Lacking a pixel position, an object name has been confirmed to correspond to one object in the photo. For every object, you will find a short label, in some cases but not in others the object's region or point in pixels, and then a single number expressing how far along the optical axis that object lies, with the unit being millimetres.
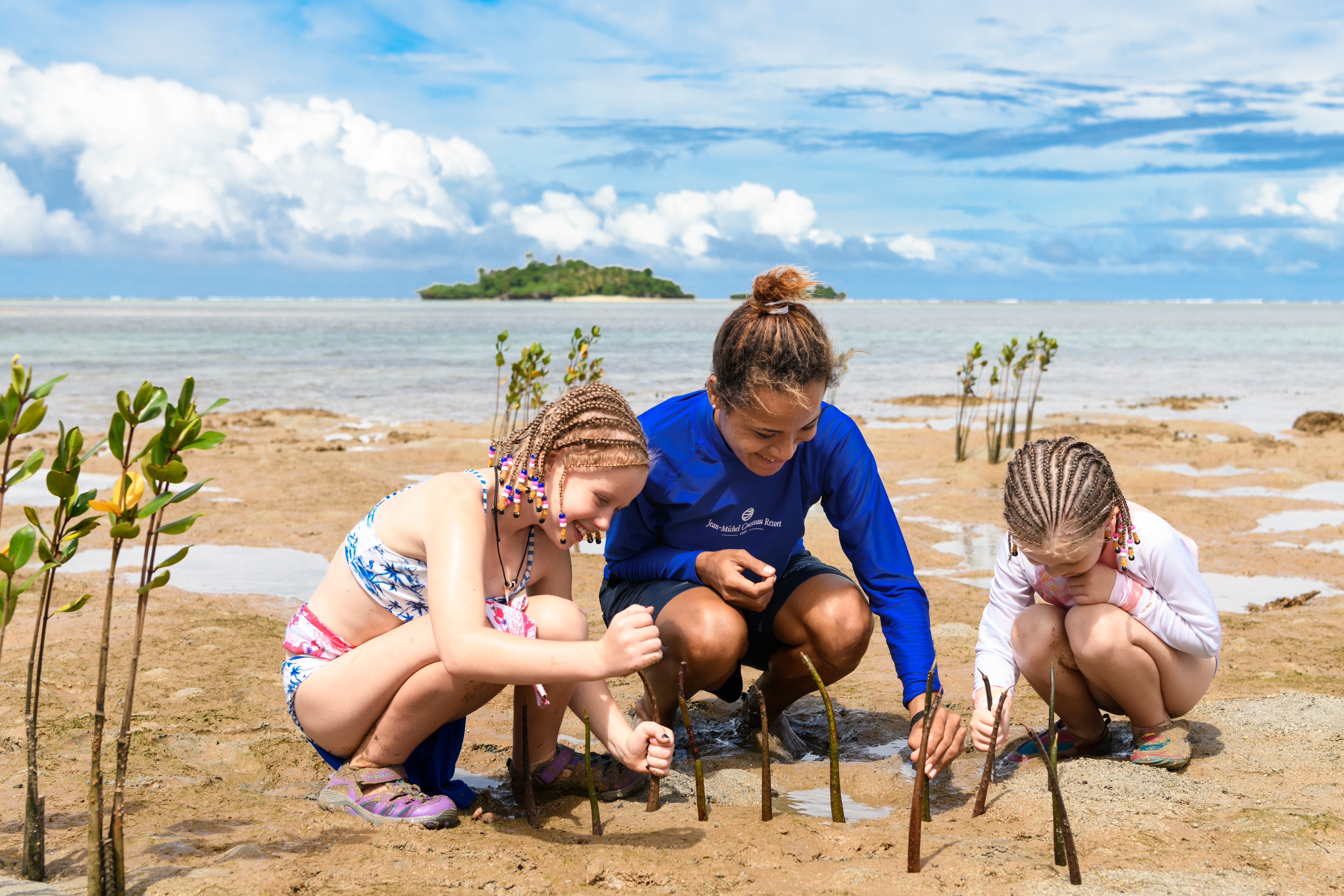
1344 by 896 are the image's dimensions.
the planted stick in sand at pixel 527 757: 2771
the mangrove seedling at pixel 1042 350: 9977
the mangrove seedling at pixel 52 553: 1954
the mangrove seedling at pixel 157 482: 1930
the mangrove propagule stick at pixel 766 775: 2555
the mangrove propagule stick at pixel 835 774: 2436
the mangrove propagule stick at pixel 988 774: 2779
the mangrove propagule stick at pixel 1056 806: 2256
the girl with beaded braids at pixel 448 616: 2512
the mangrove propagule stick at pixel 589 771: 2521
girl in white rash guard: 2762
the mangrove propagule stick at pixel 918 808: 2344
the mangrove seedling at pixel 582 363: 7848
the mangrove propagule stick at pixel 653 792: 2895
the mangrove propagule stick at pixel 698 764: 2641
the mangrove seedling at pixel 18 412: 1921
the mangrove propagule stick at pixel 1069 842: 2252
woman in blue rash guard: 3059
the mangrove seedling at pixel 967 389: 9945
